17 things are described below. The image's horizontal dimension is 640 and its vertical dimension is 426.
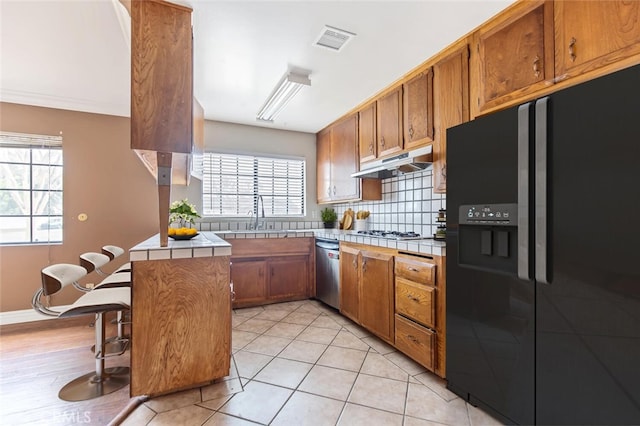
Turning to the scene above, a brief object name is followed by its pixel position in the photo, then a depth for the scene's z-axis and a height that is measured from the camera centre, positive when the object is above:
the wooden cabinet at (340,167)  3.49 +0.64
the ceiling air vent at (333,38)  2.00 +1.26
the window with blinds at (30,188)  3.11 +0.28
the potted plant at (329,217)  4.41 -0.04
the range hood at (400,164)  2.42 +0.47
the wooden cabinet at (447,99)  2.11 +0.88
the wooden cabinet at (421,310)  1.92 -0.68
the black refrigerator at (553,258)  1.07 -0.19
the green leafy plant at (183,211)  3.00 +0.03
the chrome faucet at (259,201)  4.22 +0.19
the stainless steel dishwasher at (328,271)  3.27 -0.68
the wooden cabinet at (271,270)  3.47 -0.69
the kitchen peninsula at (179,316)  1.67 -0.61
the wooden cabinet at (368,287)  2.41 -0.67
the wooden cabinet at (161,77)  1.65 +0.80
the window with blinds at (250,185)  3.97 +0.42
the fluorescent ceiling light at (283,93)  2.59 +1.19
